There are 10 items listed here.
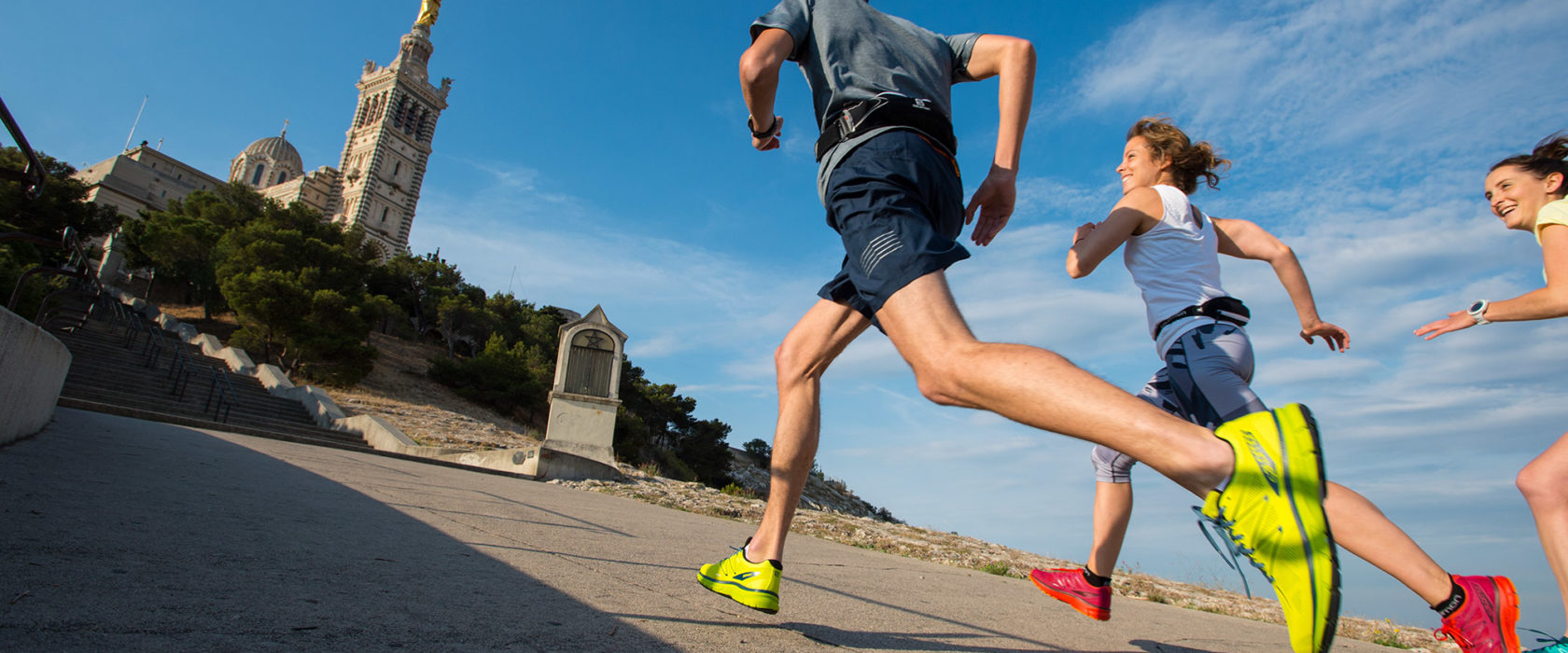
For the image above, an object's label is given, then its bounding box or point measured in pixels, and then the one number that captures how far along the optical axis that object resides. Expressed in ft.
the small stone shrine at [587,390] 33.99
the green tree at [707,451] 107.04
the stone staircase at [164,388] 40.50
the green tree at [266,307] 84.28
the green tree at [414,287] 136.87
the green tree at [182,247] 109.81
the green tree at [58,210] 87.30
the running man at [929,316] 3.95
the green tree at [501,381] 98.07
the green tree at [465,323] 130.11
